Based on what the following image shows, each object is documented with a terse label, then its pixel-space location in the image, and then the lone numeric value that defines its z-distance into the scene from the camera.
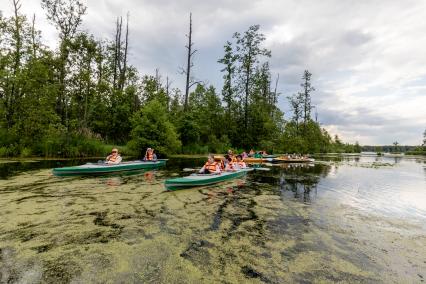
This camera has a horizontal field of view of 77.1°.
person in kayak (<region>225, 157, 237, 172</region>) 13.56
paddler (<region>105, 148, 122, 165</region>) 13.94
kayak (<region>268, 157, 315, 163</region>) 26.28
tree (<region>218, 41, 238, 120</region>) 37.16
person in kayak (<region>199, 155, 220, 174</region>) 11.63
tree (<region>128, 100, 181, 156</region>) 23.59
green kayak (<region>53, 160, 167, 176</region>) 11.73
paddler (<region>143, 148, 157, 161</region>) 17.09
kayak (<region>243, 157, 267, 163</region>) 24.06
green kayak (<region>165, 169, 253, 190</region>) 9.53
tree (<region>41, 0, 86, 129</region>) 23.12
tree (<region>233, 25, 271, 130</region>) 36.22
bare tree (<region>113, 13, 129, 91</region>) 34.41
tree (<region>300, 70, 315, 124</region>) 47.78
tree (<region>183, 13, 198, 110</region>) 31.86
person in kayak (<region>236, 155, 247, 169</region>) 15.53
